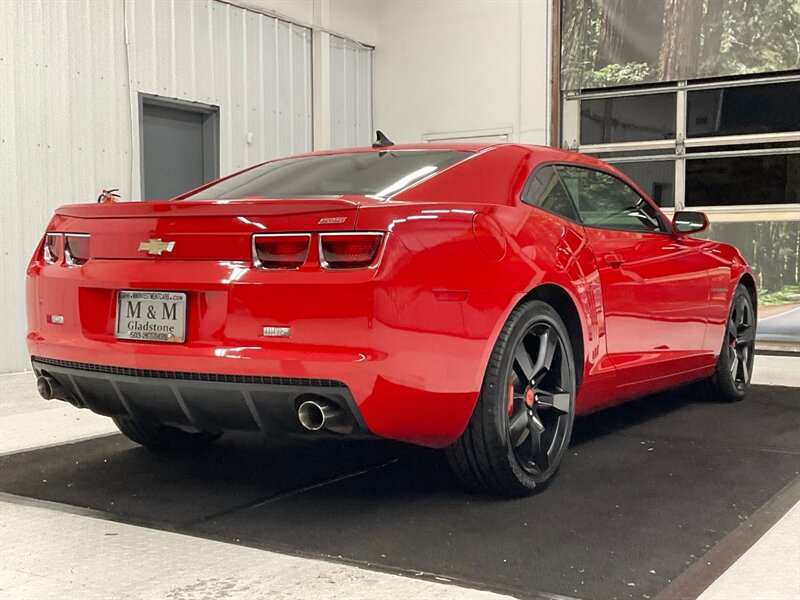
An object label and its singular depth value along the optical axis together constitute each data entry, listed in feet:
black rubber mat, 7.87
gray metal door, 27.84
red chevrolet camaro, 8.37
